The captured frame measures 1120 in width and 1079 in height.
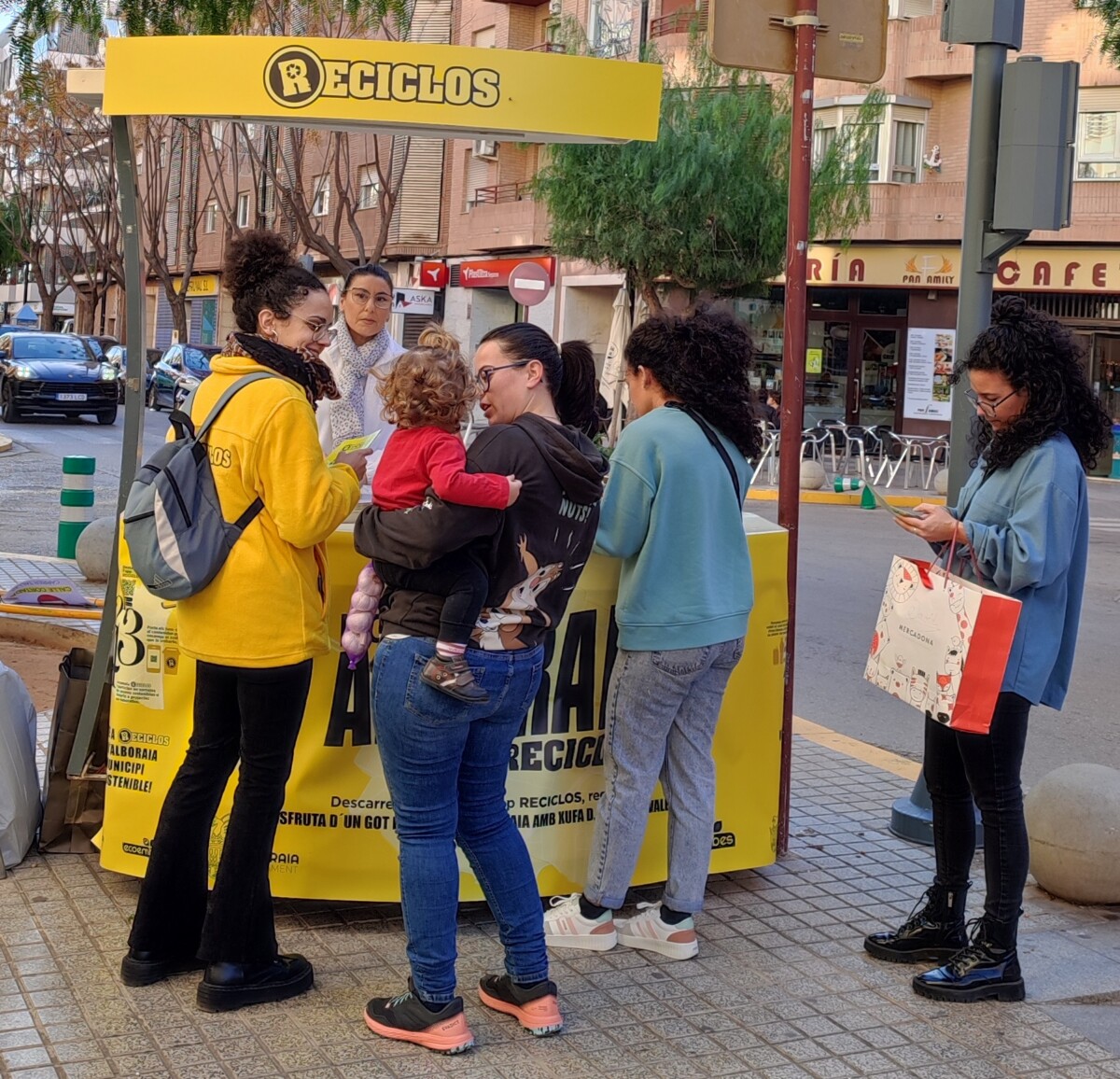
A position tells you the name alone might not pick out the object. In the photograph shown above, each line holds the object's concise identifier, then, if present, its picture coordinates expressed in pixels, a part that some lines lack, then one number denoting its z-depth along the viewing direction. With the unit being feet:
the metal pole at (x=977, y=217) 18.08
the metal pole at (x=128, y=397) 15.99
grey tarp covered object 15.47
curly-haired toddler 11.35
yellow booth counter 14.60
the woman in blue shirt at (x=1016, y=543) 13.12
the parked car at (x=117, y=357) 102.60
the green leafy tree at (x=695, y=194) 84.94
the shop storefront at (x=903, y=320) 92.89
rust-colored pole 16.69
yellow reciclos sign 14.80
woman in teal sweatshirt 13.73
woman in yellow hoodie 12.09
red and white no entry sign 55.93
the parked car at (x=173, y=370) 107.76
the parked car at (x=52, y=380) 91.61
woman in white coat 17.44
